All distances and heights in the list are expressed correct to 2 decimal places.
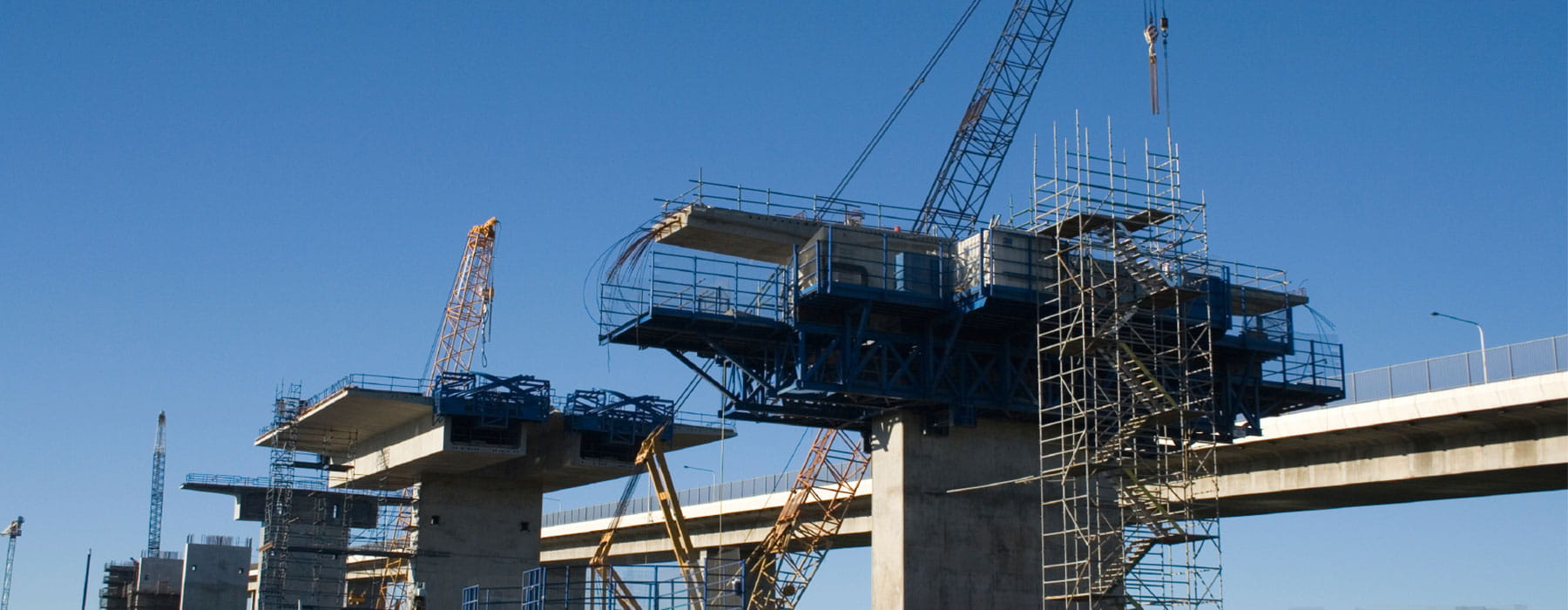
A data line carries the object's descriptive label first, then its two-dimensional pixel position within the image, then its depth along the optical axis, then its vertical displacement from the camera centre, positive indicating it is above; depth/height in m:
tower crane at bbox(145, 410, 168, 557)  179.38 +15.39
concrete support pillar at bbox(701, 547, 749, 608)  46.28 +2.10
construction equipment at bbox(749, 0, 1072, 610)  62.47 +7.43
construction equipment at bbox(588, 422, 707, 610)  59.97 +5.66
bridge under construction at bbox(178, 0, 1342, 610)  43.78 +7.75
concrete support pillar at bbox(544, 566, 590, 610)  47.00 +1.97
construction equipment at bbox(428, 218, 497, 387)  107.75 +22.44
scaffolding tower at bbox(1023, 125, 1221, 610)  43.03 +6.99
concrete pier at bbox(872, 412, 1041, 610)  45.34 +3.66
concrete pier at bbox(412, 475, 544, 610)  75.81 +5.38
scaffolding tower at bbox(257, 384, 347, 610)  77.31 +5.58
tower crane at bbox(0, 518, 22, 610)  174.38 +12.04
